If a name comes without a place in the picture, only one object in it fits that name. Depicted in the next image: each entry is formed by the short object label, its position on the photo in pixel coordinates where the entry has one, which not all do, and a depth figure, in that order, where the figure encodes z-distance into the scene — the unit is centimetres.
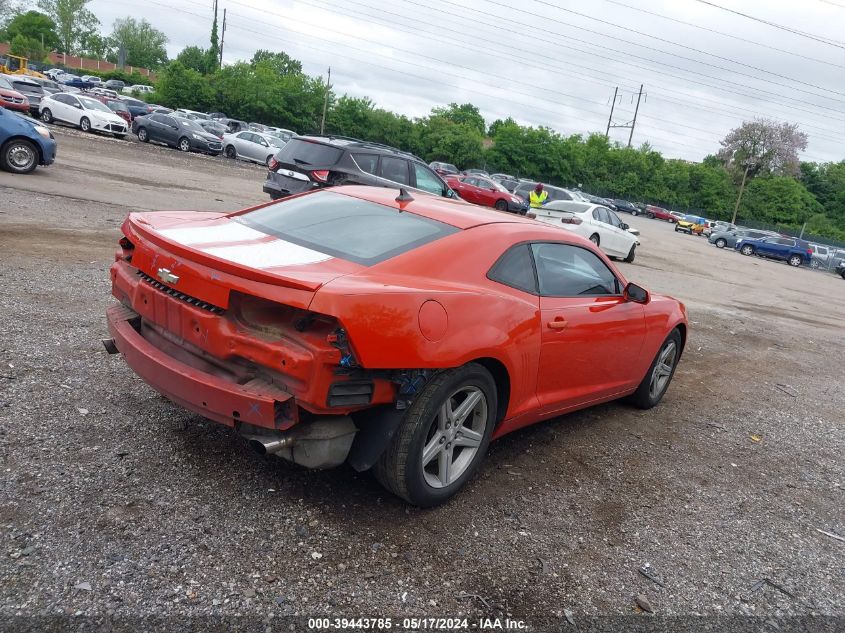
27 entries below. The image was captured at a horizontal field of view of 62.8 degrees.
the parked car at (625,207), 6631
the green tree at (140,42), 12688
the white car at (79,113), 2816
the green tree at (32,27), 10150
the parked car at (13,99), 2483
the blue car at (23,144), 1276
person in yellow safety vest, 1934
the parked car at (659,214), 6788
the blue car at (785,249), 3959
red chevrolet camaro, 302
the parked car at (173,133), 3078
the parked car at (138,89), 6746
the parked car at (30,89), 2916
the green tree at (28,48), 9312
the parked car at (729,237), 4139
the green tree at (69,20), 11281
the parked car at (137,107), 4131
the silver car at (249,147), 3356
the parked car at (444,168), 4219
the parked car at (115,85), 7254
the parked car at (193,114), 4622
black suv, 1327
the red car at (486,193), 2933
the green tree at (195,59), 7969
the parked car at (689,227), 5353
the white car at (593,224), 1809
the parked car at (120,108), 3638
